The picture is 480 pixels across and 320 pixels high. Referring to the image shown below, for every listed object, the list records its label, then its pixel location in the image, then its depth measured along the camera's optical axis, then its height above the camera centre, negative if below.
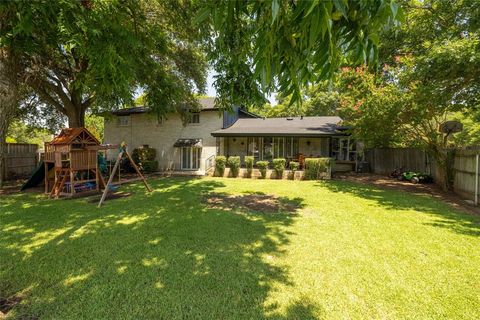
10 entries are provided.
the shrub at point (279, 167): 14.78 -0.73
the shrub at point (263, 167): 14.96 -0.74
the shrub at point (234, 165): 15.29 -0.63
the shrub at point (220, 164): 15.64 -0.62
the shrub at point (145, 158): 17.62 -0.24
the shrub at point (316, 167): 14.22 -0.70
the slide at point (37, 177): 10.70 -1.05
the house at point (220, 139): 17.28 +1.22
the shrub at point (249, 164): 15.22 -0.57
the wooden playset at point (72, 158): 9.38 -0.14
